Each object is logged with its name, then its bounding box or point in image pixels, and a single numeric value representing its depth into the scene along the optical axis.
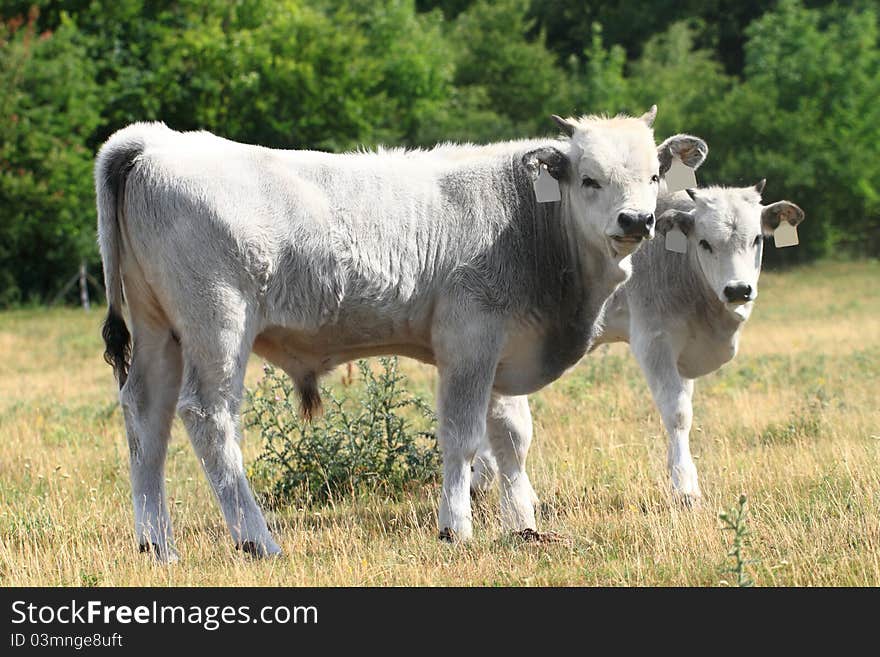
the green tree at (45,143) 51.31
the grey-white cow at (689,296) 16.73
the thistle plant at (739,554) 10.90
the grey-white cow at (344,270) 12.98
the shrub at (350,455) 17.36
